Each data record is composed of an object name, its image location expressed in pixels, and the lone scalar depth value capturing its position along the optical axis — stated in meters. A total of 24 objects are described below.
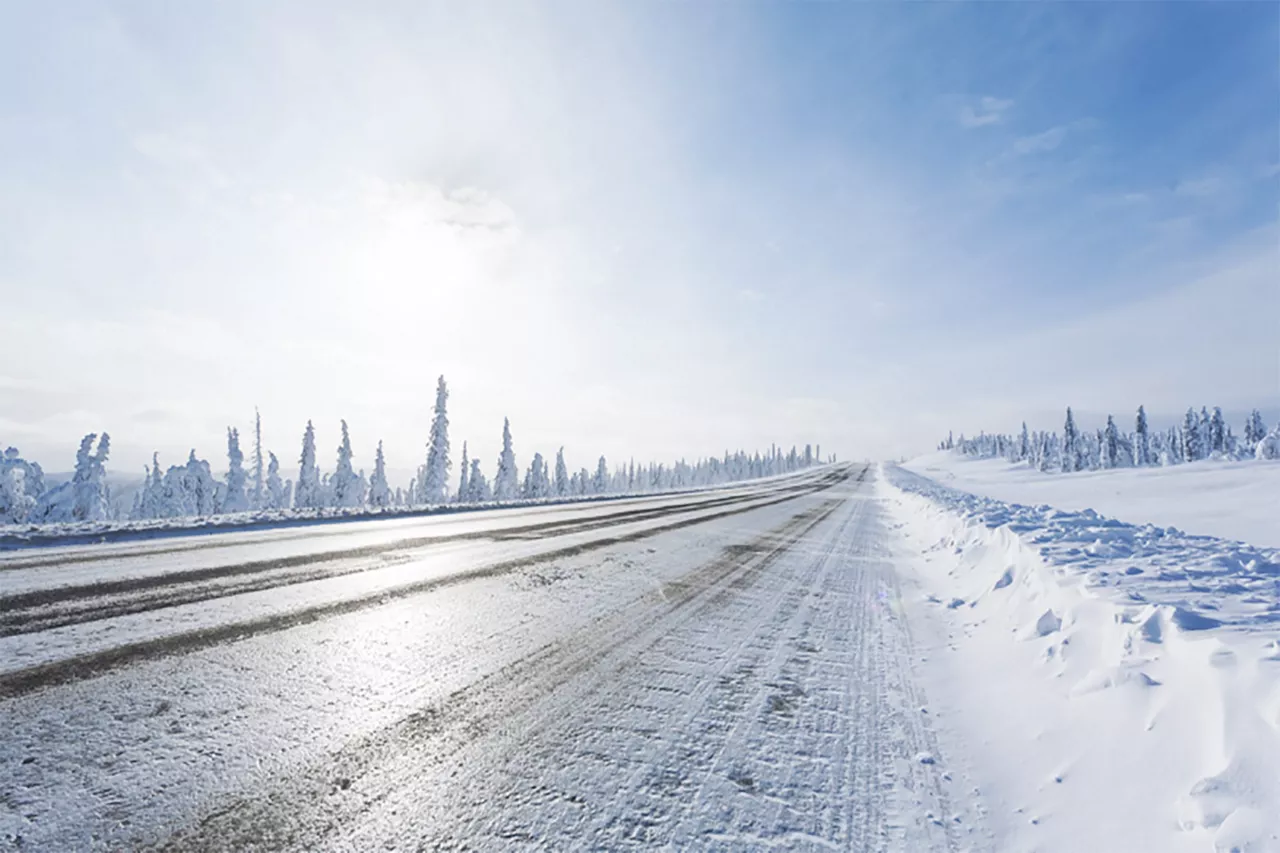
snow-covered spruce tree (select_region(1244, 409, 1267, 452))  89.06
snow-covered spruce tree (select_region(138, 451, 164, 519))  49.45
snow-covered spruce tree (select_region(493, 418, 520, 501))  54.41
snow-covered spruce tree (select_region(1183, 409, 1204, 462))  82.75
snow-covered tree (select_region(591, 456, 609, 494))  83.50
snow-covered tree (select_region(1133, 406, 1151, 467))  89.38
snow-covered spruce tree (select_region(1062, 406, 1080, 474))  82.50
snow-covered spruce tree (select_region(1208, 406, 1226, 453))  83.19
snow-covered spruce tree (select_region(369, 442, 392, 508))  59.53
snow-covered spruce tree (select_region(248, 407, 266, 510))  54.34
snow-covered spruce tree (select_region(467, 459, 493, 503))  59.72
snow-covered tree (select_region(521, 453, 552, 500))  64.56
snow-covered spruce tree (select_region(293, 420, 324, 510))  51.97
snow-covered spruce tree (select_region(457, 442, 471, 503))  61.00
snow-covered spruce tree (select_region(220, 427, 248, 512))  48.09
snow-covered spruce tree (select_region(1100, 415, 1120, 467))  86.38
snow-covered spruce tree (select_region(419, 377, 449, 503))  42.62
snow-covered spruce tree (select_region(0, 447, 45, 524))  27.15
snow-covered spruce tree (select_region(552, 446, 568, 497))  74.81
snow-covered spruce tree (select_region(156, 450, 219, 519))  47.78
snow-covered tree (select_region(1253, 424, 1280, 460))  56.46
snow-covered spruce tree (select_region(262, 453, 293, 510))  60.77
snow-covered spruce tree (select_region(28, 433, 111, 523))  33.72
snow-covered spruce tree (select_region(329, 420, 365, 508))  51.16
